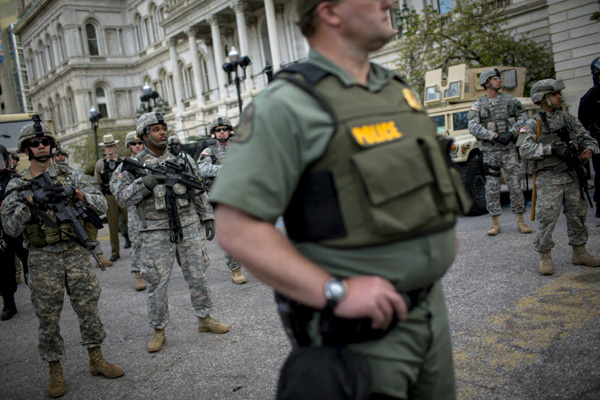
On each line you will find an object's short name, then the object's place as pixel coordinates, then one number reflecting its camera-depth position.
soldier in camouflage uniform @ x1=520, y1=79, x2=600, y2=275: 5.24
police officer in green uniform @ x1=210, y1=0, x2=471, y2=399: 1.31
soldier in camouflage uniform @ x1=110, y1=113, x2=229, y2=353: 4.79
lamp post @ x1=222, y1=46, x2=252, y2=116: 16.70
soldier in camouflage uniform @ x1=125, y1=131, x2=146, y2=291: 6.74
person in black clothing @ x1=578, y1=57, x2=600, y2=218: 6.99
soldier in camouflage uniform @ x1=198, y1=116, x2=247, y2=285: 6.79
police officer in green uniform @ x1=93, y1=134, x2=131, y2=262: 9.85
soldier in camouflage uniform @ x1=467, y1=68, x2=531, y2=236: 7.48
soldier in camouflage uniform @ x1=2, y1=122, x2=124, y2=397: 4.16
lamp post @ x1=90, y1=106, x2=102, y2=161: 24.90
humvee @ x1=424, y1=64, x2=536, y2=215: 9.37
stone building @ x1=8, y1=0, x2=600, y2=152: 18.55
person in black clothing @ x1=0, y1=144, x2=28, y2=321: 6.76
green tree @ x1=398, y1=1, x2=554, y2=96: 17.19
